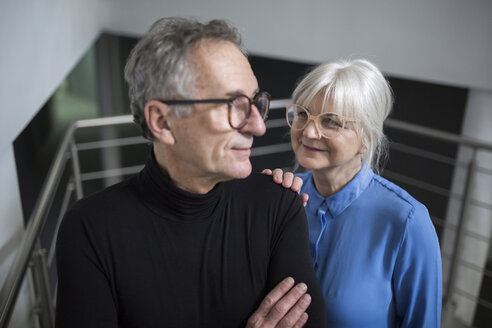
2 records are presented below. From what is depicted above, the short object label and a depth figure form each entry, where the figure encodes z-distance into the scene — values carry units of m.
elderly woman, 0.85
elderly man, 0.67
